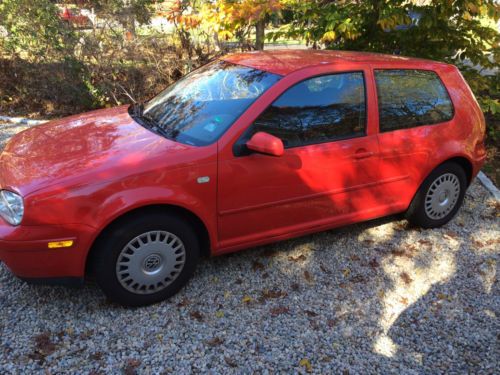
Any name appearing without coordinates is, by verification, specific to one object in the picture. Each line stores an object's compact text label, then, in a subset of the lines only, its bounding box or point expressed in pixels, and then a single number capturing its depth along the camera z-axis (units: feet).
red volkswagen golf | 8.79
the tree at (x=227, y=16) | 18.78
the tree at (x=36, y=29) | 24.67
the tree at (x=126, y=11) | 25.94
